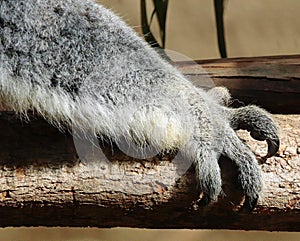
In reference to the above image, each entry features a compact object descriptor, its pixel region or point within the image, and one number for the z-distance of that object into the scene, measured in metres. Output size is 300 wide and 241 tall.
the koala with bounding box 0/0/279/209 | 3.51
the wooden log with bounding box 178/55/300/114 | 3.73
